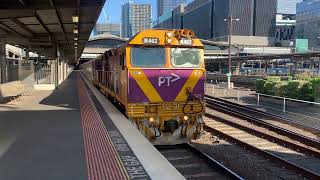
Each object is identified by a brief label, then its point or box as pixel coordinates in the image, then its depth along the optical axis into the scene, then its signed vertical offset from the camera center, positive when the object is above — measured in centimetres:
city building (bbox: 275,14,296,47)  14000 +1359
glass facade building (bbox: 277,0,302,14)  14162 +2130
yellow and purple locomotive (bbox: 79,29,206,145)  1168 -52
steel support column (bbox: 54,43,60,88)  3136 -8
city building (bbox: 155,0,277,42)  13475 +1733
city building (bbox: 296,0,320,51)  11788 +1359
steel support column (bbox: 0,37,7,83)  2755 +54
